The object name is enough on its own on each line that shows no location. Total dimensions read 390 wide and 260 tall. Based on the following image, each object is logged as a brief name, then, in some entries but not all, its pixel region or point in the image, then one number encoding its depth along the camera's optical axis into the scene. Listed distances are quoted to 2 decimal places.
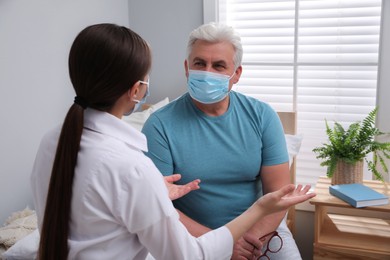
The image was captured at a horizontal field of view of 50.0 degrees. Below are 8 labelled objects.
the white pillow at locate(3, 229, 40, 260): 1.36
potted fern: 1.95
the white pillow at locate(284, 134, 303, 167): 2.12
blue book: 1.78
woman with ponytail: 0.86
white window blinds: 2.20
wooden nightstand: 1.87
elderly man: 1.53
